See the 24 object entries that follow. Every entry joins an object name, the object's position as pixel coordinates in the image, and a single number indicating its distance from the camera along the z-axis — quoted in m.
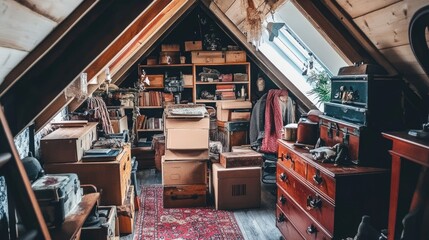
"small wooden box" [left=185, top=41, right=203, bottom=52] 5.51
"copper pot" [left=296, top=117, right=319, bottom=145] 2.78
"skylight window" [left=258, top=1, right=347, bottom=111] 3.15
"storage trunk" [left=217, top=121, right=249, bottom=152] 5.44
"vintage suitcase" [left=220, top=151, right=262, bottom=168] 3.88
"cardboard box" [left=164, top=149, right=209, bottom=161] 4.00
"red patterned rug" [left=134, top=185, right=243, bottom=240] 3.30
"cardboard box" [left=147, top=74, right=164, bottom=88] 5.61
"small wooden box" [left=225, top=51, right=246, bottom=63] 5.52
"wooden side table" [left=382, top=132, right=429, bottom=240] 1.54
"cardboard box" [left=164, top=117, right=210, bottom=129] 3.97
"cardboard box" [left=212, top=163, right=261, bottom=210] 3.84
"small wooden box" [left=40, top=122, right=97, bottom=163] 2.93
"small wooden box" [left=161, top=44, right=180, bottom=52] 5.58
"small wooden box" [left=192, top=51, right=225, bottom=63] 5.50
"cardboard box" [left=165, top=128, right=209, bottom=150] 3.97
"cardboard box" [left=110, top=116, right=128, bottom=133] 4.79
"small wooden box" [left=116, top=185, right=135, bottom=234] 3.14
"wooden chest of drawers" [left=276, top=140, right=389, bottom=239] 2.08
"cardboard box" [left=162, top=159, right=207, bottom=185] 3.97
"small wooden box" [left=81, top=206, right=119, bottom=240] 2.31
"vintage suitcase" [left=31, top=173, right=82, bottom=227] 2.03
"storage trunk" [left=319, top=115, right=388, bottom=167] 2.14
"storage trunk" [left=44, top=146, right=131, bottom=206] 2.96
